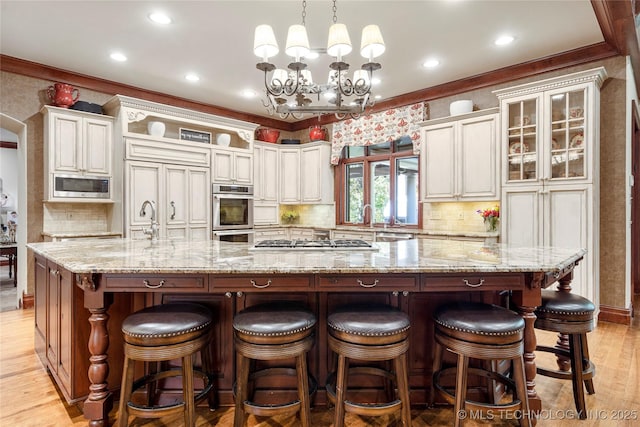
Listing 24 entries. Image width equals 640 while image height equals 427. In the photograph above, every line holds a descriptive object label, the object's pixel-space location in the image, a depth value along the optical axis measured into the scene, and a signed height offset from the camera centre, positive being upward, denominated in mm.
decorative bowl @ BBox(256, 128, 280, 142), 6184 +1378
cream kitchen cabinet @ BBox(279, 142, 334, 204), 6102 +676
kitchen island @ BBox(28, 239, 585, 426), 1786 -376
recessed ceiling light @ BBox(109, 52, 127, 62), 3840 +1733
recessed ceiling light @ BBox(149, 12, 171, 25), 3053 +1717
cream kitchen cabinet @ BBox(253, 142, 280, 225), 5973 +501
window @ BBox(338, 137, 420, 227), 5406 +448
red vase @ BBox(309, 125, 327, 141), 6156 +1383
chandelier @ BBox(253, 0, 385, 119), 2270 +951
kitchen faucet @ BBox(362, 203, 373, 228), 5707 +26
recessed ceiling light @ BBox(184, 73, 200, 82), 4457 +1742
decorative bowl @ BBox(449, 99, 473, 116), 4441 +1322
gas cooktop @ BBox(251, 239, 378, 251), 2529 -241
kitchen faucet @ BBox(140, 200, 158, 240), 2779 -126
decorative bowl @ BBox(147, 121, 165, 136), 4680 +1132
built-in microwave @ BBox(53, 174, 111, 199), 4055 +335
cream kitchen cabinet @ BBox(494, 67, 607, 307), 3531 +485
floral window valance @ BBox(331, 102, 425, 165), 5102 +1319
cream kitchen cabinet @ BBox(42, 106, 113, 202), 4016 +822
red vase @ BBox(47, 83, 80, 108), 4121 +1399
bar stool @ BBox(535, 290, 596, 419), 2023 -661
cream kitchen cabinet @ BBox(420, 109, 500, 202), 4207 +681
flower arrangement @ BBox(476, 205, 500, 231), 4281 -64
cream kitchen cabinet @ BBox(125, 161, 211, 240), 4406 +214
